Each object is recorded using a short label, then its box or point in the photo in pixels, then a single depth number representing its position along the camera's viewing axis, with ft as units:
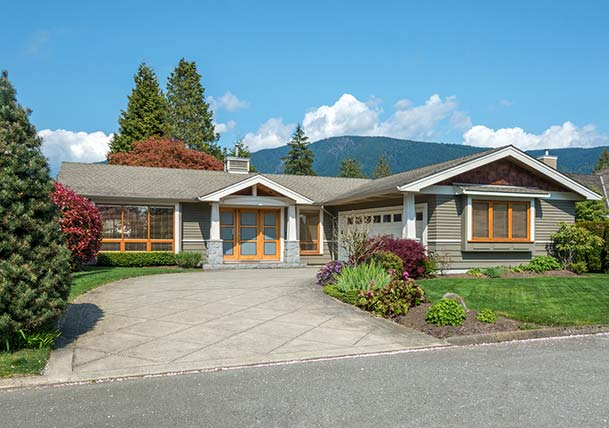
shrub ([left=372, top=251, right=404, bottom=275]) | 40.86
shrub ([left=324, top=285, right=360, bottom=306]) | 33.01
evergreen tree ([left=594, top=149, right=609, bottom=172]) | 237.82
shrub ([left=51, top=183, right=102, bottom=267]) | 46.42
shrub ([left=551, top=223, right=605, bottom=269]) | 54.90
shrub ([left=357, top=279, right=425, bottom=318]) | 29.73
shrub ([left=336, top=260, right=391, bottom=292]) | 33.04
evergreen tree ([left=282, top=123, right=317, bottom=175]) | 197.57
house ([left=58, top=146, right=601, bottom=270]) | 53.21
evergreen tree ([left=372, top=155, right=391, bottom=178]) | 251.35
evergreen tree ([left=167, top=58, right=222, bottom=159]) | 152.35
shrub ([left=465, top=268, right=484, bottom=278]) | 51.78
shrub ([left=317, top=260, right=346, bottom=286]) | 41.06
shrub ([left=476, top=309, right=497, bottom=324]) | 26.48
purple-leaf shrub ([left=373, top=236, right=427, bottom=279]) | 46.09
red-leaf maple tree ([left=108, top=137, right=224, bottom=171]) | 116.26
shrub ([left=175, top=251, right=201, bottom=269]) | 60.75
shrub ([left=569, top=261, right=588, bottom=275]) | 53.62
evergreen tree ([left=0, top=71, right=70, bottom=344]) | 19.31
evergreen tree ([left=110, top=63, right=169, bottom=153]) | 139.85
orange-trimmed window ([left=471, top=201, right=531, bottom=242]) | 53.62
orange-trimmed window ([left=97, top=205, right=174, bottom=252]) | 61.21
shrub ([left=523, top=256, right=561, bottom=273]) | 54.24
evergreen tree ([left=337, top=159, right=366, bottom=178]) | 239.95
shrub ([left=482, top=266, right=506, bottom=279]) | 50.67
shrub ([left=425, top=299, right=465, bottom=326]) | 26.14
